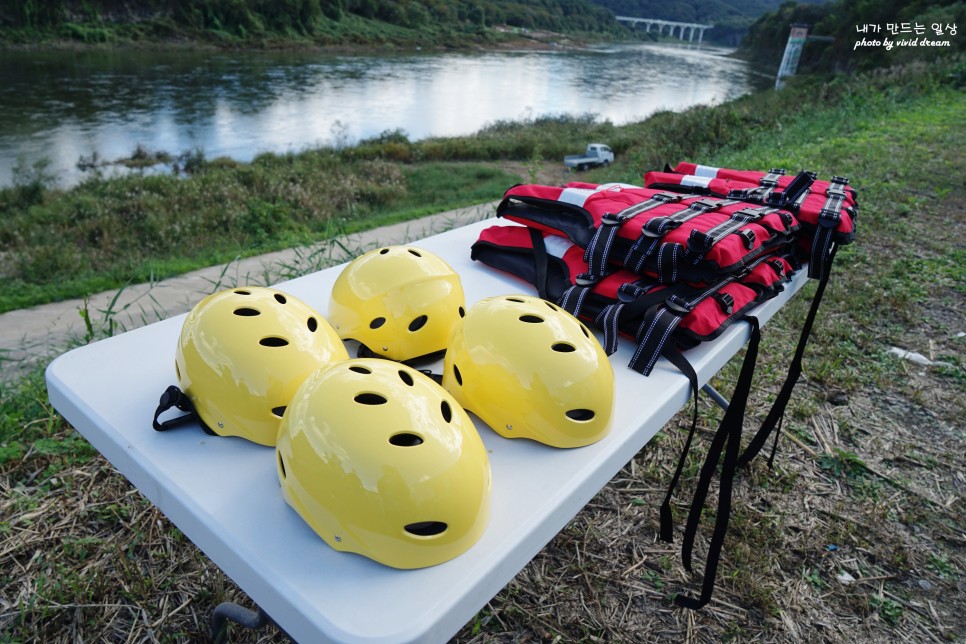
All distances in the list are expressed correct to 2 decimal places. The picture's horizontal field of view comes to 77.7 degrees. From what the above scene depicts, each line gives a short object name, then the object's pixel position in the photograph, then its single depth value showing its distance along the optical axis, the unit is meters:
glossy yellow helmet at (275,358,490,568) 1.16
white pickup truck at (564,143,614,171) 20.30
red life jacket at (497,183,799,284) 2.01
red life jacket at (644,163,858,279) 2.49
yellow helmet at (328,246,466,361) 1.80
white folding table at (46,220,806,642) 1.10
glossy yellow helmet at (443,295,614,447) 1.49
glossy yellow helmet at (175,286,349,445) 1.44
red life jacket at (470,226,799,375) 1.92
